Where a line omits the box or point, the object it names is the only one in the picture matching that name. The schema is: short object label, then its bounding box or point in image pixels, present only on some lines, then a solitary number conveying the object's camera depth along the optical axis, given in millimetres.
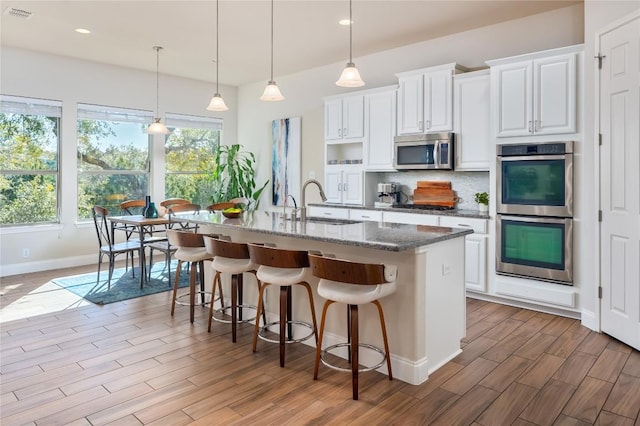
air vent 4484
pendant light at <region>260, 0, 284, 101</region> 3771
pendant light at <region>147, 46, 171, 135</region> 5855
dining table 5013
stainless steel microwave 4891
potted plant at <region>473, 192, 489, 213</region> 4723
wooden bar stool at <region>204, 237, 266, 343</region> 3270
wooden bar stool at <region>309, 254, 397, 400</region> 2471
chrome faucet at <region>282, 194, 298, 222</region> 3756
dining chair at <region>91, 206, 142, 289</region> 5062
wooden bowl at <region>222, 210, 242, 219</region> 4147
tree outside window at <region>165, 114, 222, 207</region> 7499
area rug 4801
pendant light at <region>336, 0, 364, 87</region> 3312
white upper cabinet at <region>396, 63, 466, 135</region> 4895
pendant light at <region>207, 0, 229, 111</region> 4149
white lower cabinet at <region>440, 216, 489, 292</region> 4504
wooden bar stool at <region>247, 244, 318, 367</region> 2840
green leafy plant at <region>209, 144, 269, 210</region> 7684
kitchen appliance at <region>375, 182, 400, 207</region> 5664
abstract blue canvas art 7164
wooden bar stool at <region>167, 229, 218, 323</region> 3775
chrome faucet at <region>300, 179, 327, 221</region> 3763
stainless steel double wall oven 3963
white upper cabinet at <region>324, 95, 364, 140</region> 5812
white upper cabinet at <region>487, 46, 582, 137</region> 3934
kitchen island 2730
